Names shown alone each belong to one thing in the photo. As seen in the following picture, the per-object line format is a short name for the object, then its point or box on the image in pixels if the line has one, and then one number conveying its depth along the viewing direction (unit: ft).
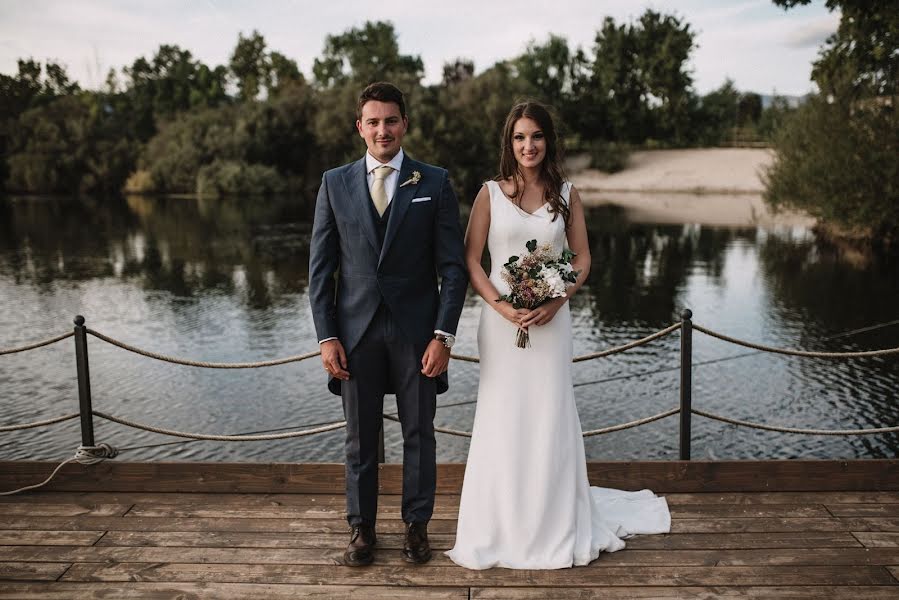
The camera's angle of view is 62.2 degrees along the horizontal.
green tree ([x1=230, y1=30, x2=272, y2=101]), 233.17
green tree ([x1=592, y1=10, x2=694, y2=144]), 179.32
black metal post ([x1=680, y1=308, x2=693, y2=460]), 13.70
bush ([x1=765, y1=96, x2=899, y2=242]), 64.69
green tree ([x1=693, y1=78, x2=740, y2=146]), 186.50
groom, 10.71
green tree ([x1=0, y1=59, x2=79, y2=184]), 183.52
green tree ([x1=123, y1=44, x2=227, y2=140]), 211.41
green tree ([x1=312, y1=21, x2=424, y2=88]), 202.49
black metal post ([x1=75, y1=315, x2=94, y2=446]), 13.66
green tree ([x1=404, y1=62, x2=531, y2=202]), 134.72
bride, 11.17
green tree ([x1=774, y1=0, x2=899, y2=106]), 50.78
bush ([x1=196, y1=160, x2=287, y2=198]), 156.87
